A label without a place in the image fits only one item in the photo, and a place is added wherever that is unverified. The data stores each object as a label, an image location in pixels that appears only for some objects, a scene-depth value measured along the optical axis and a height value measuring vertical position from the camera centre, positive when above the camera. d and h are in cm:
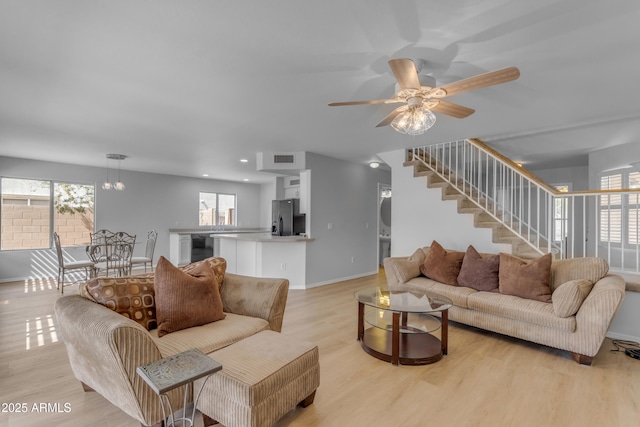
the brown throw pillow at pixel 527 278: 296 -64
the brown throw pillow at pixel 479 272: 334 -65
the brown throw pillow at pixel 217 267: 252 -46
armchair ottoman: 154 -92
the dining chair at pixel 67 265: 490 -86
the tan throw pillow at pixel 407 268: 377 -67
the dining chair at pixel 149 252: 545 -79
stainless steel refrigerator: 564 -9
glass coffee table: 254 -107
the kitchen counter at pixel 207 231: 783 -48
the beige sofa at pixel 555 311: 245 -88
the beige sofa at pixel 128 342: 152 -80
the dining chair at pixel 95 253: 500 -71
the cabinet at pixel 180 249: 745 -89
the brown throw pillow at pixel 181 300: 206 -61
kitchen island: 520 -77
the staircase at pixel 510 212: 389 +10
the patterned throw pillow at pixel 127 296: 200 -57
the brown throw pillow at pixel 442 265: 365 -62
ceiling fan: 185 +86
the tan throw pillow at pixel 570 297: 257 -70
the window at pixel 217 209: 866 +12
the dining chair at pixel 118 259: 493 -78
